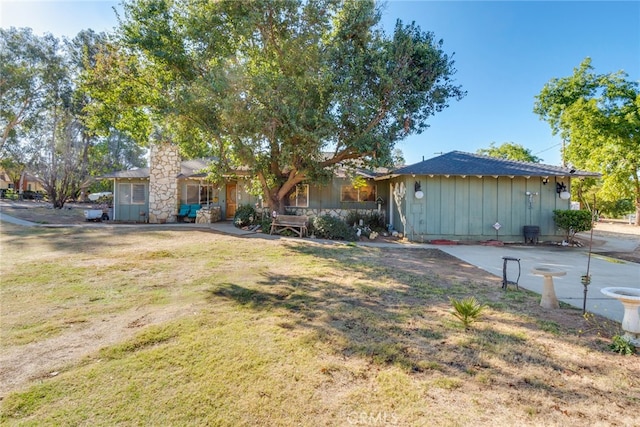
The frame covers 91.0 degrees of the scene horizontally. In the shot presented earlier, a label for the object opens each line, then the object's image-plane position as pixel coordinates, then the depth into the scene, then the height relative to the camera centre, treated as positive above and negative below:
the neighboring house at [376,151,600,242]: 11.84 +0.27
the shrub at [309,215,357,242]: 12.09 -0.78
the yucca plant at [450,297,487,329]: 3.85 -1.23
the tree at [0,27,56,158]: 21.38 +9.15
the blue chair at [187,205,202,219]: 17.13 -0.12
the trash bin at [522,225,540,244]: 11.42 -0.80
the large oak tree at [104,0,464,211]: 10.35 +4.68
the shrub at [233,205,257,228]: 14.64 -0.39
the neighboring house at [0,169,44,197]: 46.01 +3.50
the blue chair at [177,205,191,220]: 17.28 -0.18
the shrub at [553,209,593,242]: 10.91 -0.30
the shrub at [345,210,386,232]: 14.47 -0.45
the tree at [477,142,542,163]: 35.53 +6.82
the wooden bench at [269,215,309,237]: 12.52 -0.61
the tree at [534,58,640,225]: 18.70 +5.41
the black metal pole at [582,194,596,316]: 4.12 -0.93
